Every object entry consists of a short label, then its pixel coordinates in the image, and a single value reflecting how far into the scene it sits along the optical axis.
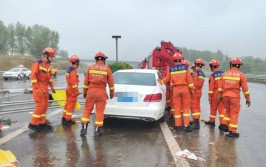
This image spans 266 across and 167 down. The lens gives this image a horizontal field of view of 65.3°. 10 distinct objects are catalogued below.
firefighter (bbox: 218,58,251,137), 4.68
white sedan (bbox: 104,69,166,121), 4.84
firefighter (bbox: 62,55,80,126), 5.24
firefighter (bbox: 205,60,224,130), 5.37
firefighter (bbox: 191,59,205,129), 5.46
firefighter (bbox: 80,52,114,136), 4.54
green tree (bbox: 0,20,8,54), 52.29
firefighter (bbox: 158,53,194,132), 4.94
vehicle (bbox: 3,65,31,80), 22.30
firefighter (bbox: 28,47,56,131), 4.72
